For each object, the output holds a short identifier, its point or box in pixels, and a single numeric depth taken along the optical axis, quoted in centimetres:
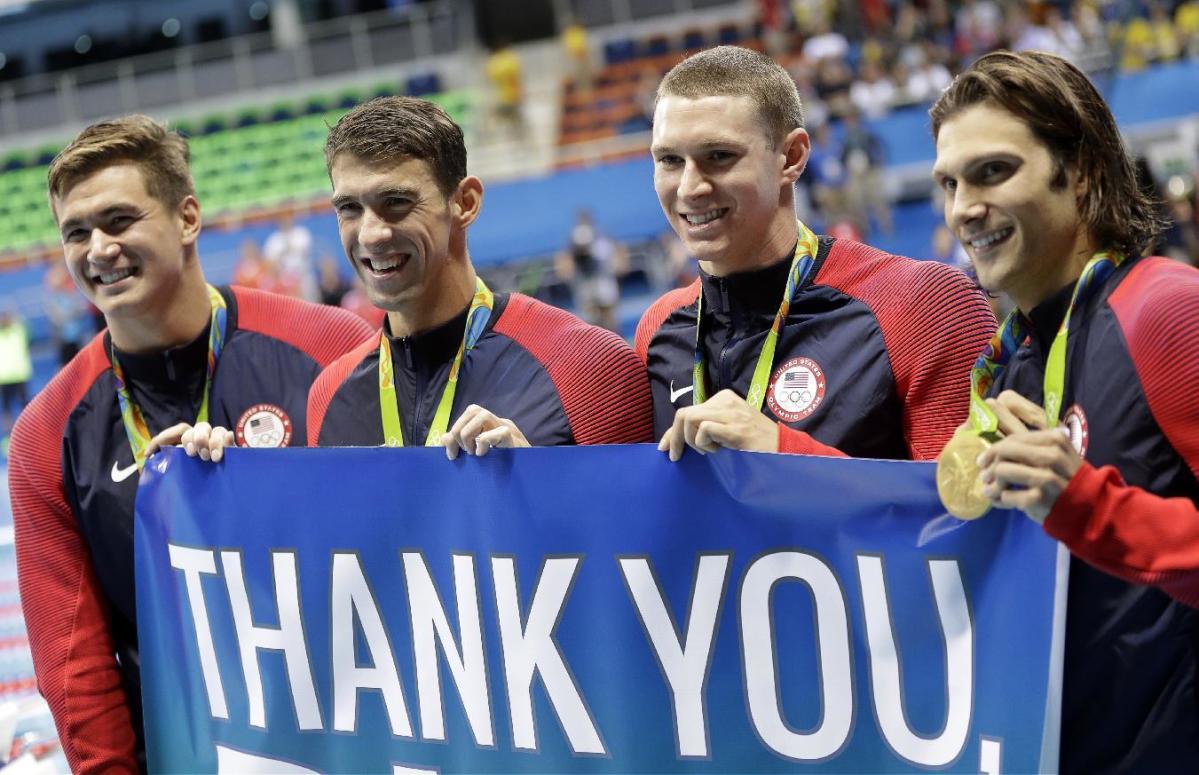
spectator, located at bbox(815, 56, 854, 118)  1705
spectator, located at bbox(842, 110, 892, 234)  1513
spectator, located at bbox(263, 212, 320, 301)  1603
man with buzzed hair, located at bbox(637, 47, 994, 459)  262
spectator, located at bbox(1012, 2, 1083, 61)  1712
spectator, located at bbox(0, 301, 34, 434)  1574
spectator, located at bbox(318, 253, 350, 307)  1478
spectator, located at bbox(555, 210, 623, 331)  1488
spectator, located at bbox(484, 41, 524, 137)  2194
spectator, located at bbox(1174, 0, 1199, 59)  1644
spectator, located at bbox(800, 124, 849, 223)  1470
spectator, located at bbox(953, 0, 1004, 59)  1845
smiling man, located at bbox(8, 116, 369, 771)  315
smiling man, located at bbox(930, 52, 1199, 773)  191
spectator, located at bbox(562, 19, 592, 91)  2291
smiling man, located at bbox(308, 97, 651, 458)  288
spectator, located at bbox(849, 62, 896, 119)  1698
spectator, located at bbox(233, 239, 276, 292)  1561
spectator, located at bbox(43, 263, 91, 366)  1587
